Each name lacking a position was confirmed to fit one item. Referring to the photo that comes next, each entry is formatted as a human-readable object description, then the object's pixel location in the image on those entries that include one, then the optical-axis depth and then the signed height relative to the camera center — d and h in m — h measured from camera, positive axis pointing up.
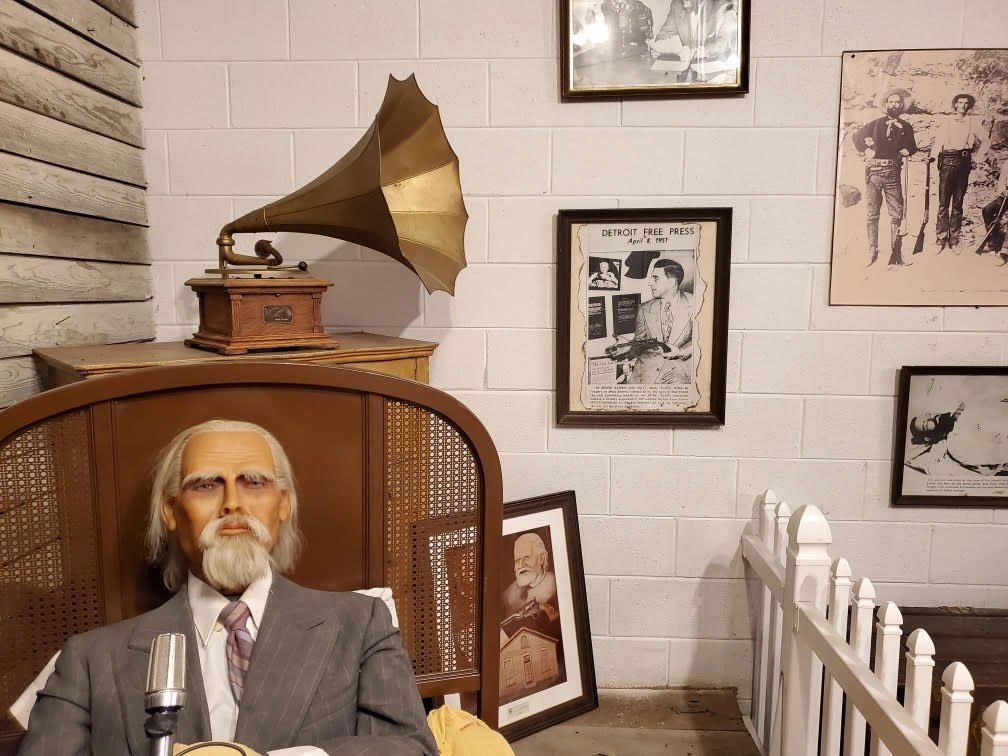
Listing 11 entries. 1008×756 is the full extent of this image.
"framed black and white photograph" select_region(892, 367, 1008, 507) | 1.89 -0.36
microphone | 0.69 -0.38
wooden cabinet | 1.32 -0.12
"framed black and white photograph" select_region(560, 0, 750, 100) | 1.82 +0.62
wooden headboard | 1.16 -0.35
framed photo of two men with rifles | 1.81 +0.30
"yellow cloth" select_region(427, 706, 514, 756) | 1.29 -0.79
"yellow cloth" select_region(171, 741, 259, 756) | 0.95 -0.59
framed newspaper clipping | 1.89 -0.05
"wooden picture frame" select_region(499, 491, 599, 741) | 1.89 -0.86
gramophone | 1.47 +0.15
